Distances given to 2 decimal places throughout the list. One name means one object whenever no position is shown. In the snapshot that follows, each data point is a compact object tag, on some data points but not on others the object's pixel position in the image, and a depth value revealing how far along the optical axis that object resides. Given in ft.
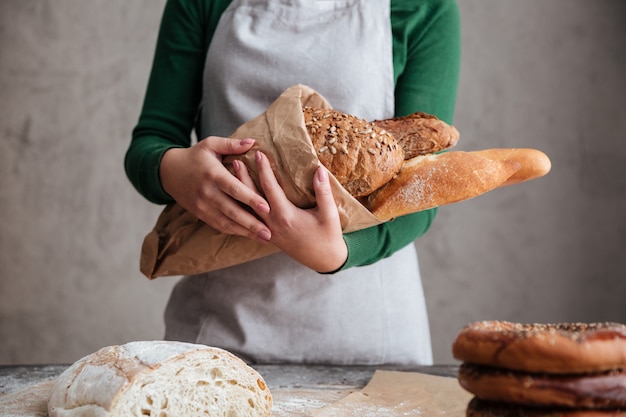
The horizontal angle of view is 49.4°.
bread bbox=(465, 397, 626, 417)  2.13
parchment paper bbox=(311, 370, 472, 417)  3.20
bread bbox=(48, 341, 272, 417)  2.89
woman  4.24
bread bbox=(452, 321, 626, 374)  2.10
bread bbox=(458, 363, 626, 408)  2.11
